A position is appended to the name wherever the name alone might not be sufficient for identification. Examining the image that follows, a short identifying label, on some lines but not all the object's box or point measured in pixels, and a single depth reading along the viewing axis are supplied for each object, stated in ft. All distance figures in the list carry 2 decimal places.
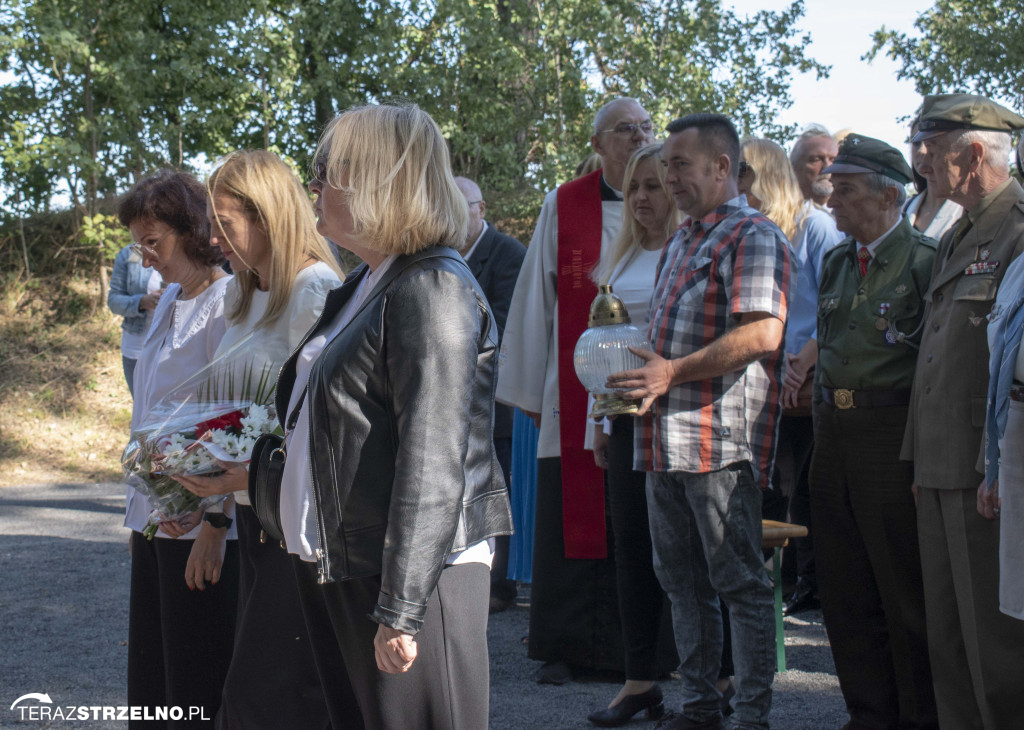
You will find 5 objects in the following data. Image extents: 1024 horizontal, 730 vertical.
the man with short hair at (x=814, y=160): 19.48
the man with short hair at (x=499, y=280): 19.20
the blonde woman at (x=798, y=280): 16.60
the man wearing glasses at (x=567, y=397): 15.01
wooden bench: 14.07
